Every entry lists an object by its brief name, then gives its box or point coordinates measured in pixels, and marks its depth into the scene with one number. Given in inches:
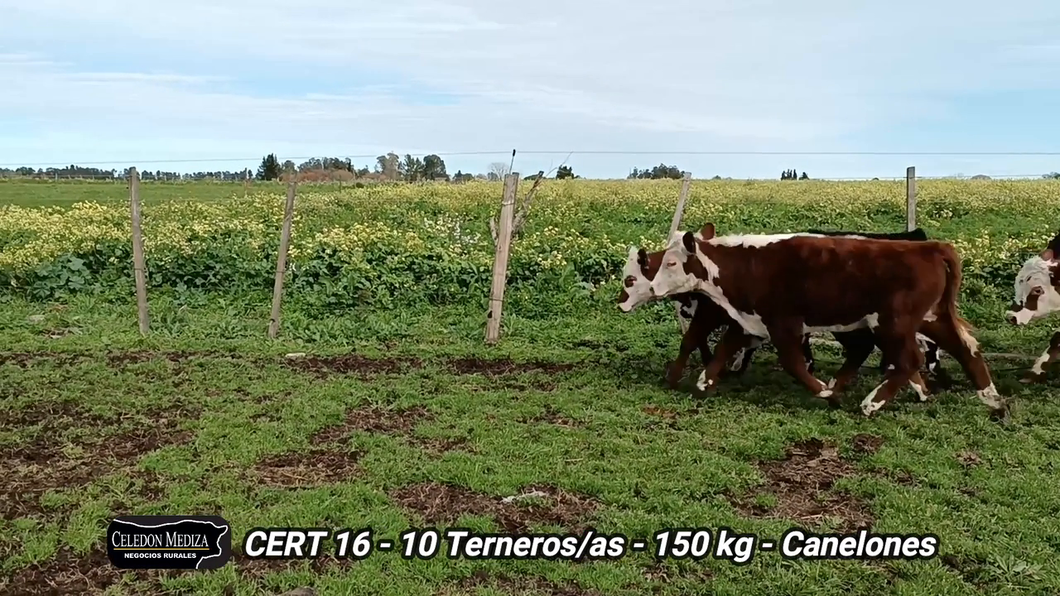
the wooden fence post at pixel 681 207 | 345.1
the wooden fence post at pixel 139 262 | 362.3
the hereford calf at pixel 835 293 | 249.6
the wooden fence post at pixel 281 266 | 352.2
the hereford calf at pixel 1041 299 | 286.7
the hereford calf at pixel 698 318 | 288.7
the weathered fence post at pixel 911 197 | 357.7
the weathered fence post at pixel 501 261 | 348.5
